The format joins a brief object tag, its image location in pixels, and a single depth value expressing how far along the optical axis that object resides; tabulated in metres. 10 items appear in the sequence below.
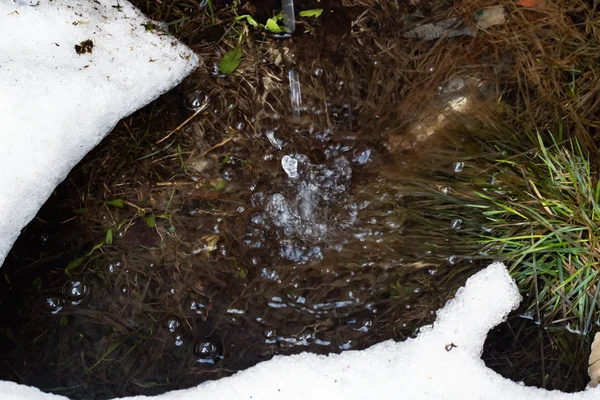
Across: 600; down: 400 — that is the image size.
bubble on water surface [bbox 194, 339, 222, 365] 2.01
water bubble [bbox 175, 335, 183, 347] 2.03
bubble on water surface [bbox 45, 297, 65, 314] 2.04
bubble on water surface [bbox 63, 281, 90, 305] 2.05
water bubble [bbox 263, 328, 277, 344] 2.04
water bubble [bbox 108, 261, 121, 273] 2.08
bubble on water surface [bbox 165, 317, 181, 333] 2.04
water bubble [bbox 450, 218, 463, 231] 2.09
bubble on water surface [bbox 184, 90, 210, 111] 2.18
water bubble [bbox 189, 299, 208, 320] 2.06
